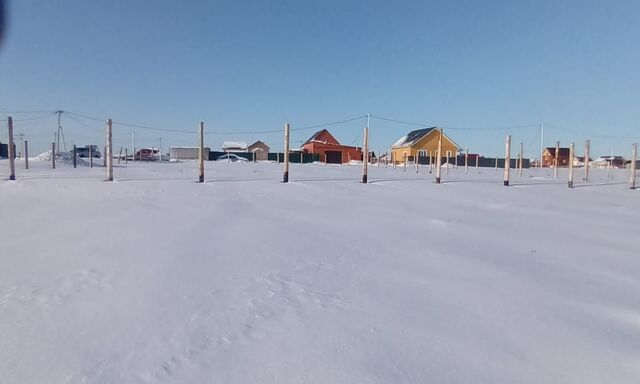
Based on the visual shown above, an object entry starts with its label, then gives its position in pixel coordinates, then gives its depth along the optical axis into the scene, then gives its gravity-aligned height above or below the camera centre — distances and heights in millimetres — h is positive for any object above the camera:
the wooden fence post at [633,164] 15840 +493
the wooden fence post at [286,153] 12289 +561
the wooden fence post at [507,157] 14359 +667
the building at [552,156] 57250 +2953
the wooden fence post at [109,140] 11607 +854
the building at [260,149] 56125 +3311
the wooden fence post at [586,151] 18969 +1237
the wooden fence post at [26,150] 18922 +828
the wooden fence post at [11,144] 10883 +631
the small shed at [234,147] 62219 +3823
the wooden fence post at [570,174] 15298 +28
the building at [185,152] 54881 +2398
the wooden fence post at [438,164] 14500 +333
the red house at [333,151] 48781 +2664
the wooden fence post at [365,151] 13410 +749
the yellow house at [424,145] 44719 +3374
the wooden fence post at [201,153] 11842 +513
